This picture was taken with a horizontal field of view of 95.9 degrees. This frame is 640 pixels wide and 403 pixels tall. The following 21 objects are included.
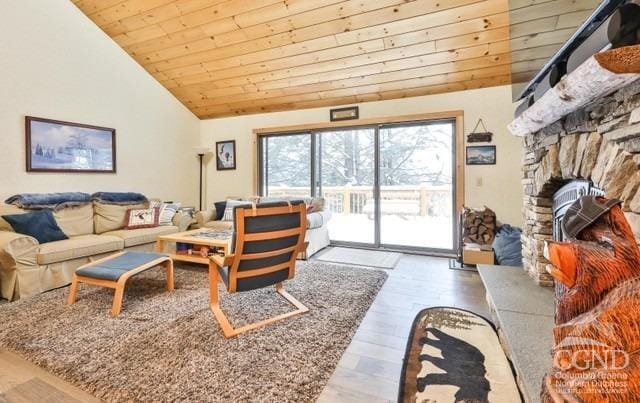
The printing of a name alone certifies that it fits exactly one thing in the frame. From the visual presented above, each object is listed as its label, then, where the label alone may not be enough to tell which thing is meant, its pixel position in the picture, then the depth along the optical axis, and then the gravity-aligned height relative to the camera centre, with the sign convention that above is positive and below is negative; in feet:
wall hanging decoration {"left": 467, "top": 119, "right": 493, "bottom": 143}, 12.07 +2.55
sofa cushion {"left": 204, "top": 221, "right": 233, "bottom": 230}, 13.85 -1.36
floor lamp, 17.21 +2.80
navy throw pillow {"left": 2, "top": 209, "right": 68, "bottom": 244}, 9.29 -0.92
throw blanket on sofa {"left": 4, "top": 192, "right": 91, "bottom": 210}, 10.29 -0.09
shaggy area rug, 4.83 -3.05
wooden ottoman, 7.32 -1.97
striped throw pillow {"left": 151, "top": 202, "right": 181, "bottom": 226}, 13.66 -0.72
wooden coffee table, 9.82 -1.54
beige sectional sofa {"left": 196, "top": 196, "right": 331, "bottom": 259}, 13.11 -1.28
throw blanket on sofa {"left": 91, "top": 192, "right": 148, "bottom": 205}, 12.58 -0.03
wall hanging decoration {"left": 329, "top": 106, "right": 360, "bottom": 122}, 14.35 +4.19
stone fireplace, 3.87 +0.63
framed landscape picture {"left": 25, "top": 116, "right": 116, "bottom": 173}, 11.12 +2.14
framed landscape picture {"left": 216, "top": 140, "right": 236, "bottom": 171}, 17.65 +2.60
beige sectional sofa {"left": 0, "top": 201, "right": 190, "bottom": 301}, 8.31 -1.63
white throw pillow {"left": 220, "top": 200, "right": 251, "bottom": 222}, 14.68 -0.64
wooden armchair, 6.34 -1.29
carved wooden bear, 2.15 -0.98
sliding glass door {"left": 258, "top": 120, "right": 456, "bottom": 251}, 13.53 +0.94
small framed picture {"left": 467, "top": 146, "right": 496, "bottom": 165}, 12.11 +1.74
